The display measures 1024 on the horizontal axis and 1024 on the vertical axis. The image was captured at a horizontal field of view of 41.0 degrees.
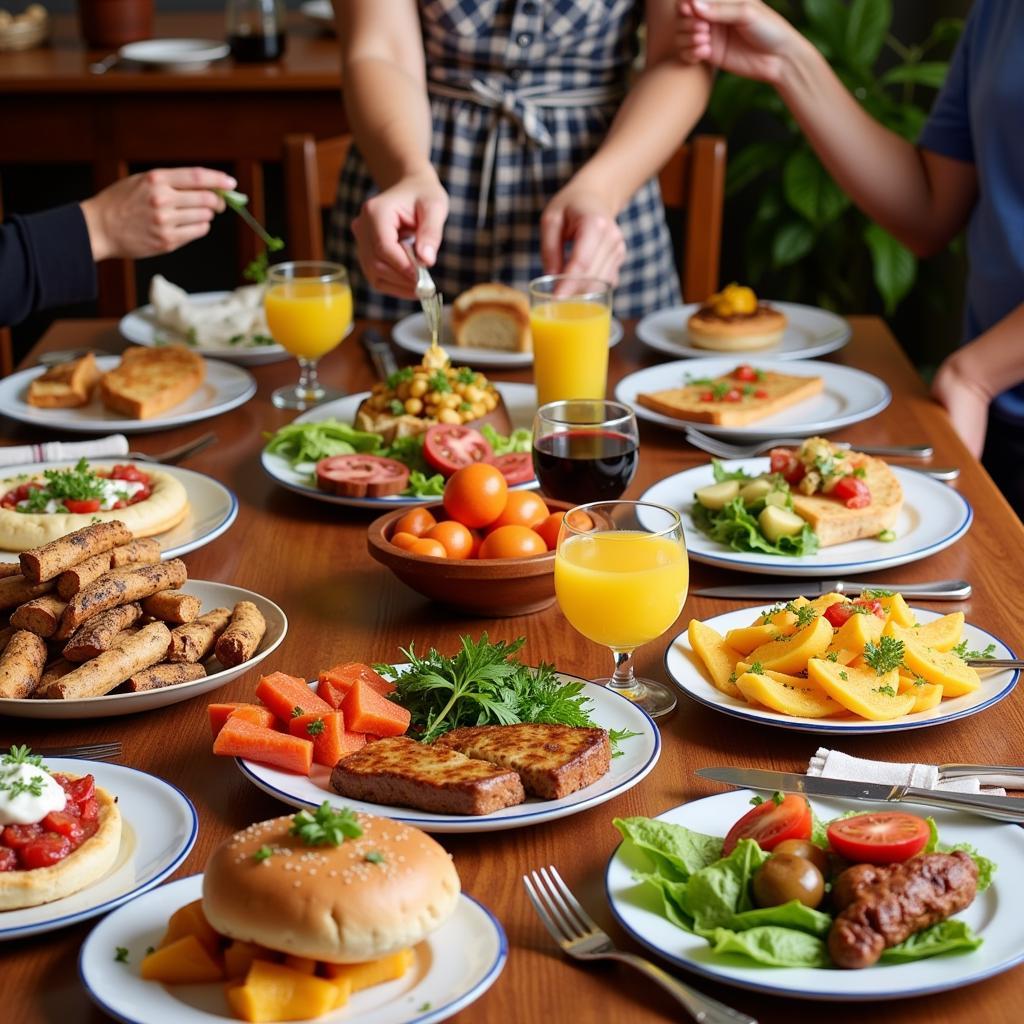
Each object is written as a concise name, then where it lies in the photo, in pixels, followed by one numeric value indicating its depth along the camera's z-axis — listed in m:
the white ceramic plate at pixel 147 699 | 1.42
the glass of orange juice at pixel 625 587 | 1.46
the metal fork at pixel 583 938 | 1.00
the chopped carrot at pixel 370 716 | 1.37
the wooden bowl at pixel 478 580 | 1.66
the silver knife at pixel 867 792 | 1.23
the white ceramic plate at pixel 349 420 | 2.09
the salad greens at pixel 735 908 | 1.04
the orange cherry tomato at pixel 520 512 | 1.79
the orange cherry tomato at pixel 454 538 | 1.75
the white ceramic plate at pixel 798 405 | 2.41
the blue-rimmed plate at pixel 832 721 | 1.40
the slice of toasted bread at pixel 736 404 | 2.44
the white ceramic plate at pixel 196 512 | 1.94
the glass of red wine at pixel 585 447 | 1.95
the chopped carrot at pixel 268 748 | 1.32
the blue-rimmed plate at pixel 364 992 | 0.98
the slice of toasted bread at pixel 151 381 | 2.48
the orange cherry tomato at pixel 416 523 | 1.80
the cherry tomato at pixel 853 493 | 1.98
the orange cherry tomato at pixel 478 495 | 1.78
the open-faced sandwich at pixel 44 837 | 1.13
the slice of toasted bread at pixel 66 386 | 2.54
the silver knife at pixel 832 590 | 1.77
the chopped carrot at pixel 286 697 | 1.38
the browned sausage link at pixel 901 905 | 1.03
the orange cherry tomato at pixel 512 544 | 1.71
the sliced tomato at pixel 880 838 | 1.11
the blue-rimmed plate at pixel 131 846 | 1.11
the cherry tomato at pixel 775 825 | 1.14
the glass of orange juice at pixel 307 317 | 2.62
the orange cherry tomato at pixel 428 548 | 1.72
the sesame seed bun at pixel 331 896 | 0.98
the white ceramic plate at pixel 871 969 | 1.01
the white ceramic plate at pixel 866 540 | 1.85
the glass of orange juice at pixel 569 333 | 2.47
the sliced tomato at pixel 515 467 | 2.12
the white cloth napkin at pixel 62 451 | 2.24
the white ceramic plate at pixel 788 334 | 2.84
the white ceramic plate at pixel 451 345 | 2.81
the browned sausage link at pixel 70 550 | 1.57
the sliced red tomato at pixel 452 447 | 2.14
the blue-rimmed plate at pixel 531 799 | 1.22
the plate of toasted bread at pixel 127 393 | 2.48
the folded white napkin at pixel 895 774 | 1.31
